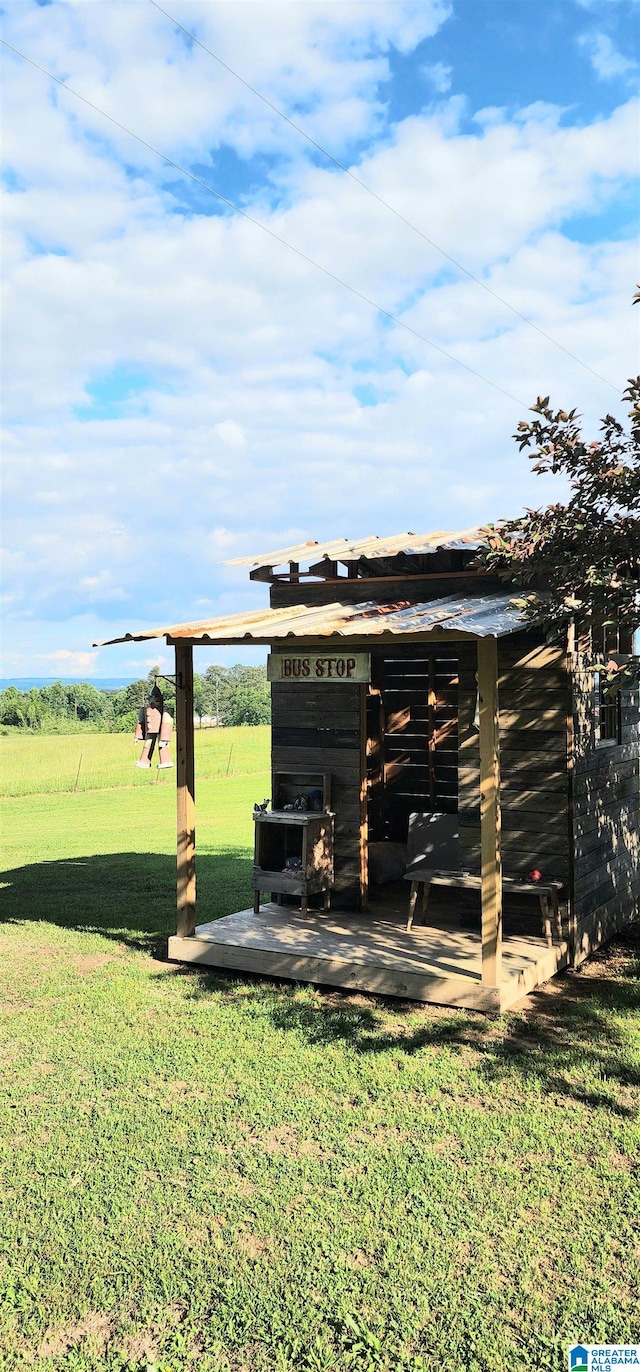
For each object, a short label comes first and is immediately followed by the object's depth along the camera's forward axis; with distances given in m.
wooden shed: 6.21
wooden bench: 6.75
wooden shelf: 7.66
